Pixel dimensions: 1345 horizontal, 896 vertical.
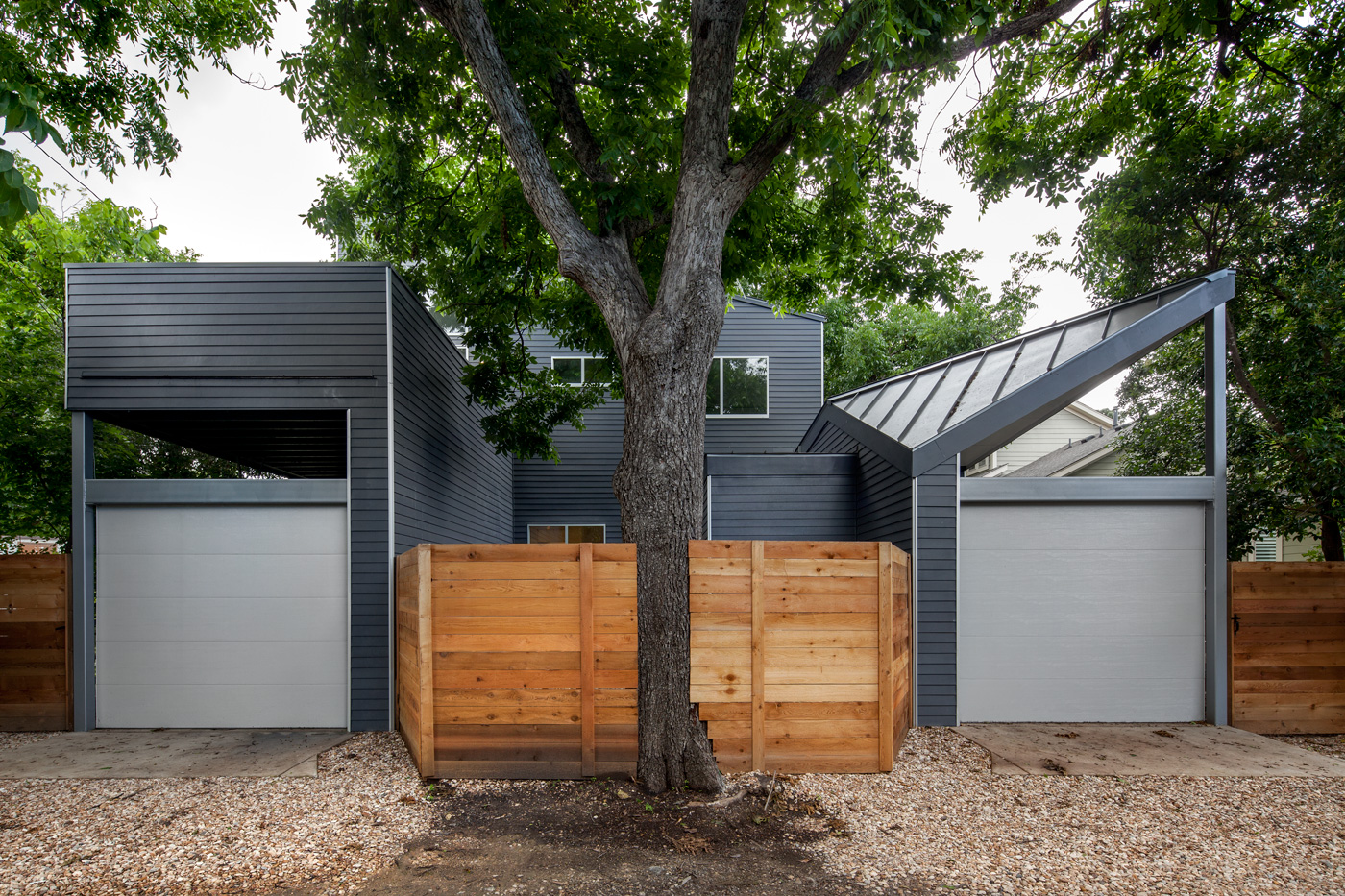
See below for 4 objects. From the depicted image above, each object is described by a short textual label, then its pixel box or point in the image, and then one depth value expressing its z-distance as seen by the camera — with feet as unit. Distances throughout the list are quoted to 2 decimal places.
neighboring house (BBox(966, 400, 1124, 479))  66.74
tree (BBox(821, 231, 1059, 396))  67.77
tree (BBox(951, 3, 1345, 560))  23.94
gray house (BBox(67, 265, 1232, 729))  20.95
